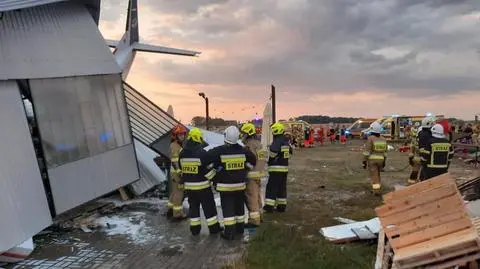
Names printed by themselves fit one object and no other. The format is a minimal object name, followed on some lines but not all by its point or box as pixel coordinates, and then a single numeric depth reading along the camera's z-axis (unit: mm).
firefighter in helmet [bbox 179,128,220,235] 7910
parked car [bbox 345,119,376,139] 44581
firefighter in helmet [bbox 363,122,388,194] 11383
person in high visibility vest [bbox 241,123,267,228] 8570
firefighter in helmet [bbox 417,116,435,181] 10250
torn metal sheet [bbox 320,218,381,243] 7387
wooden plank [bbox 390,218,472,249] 5244
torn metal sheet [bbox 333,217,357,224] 8938
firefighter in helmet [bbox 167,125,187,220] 9141
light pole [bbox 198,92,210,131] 29484
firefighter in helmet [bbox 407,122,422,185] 12244
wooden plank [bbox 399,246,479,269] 4902
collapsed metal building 7188
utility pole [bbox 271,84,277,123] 21203
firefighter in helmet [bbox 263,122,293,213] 9453
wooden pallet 4957
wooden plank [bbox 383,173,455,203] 6452
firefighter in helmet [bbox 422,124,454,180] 9734
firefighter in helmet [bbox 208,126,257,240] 7832
